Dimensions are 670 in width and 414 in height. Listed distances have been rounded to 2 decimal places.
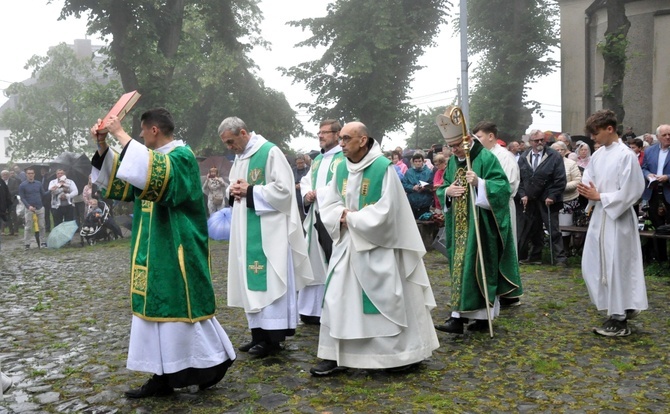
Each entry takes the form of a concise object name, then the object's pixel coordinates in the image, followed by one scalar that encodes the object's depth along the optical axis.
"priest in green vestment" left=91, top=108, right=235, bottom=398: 5.07
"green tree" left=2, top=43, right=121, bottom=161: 49.31
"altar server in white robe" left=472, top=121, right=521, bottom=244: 8.24
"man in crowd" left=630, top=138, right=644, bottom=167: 12.40
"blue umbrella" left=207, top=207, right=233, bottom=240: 14.31
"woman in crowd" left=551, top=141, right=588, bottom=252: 12.17
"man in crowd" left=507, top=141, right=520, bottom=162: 15.44
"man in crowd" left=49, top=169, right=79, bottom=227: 20.06
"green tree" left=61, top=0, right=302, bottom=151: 24.02
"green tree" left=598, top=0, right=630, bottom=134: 17.09
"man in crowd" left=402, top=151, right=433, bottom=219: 14.06
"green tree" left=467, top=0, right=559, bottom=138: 32.47
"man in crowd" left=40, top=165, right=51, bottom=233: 22.61
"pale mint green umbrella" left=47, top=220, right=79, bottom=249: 18.05
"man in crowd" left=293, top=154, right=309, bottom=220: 15.68
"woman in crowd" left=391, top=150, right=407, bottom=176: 15.35
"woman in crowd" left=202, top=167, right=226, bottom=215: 17.89
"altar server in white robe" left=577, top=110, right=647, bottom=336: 6.89
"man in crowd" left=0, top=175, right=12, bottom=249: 15.51
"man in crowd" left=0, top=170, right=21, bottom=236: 22.28
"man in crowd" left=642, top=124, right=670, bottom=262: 10.66
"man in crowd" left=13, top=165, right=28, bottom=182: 24.94
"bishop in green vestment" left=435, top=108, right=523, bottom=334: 7.22
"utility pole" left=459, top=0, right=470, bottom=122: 14.46
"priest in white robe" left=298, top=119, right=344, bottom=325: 7.97
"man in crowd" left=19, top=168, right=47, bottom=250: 18.80
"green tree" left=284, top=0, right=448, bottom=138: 32.16
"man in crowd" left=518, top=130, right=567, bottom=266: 11.71
